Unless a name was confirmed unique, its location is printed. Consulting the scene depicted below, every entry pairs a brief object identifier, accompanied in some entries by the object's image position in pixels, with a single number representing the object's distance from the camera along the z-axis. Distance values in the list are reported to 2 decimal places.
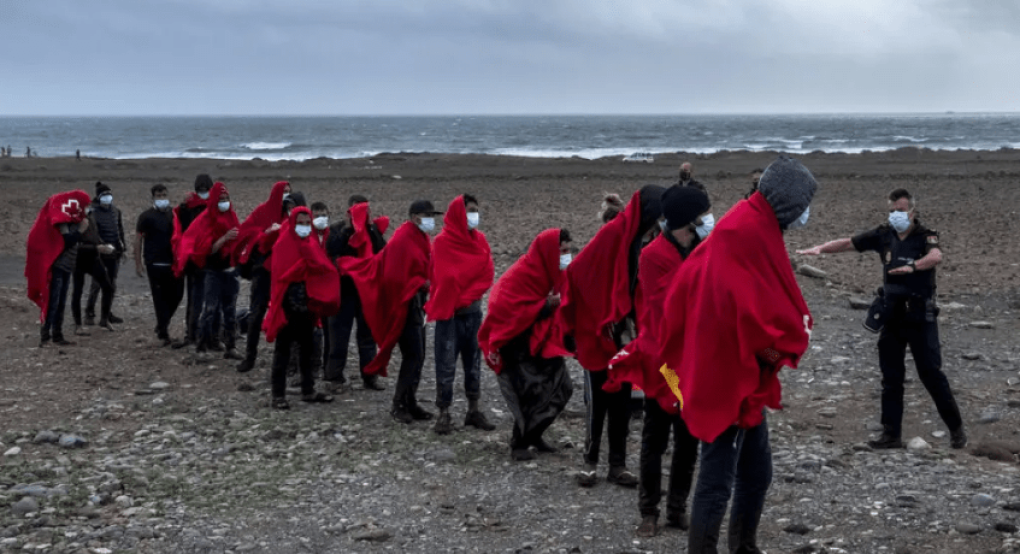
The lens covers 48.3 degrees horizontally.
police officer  7.96
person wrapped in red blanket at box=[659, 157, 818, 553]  4.90
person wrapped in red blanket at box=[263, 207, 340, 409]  9.59
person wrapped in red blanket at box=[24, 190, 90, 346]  12.31
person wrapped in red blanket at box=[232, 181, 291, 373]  10.82
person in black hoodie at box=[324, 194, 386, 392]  10.31
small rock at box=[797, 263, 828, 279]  15.47
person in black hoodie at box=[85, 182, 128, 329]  13.18
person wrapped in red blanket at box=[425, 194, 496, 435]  8.70
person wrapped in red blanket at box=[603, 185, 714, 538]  6.00
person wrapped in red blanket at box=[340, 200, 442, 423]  9.19
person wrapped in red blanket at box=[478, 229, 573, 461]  7.86
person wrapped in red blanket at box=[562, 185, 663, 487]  6.93
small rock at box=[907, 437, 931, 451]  8.00
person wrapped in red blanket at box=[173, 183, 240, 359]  11.48
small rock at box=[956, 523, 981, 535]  6.12
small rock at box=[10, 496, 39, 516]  6.92
